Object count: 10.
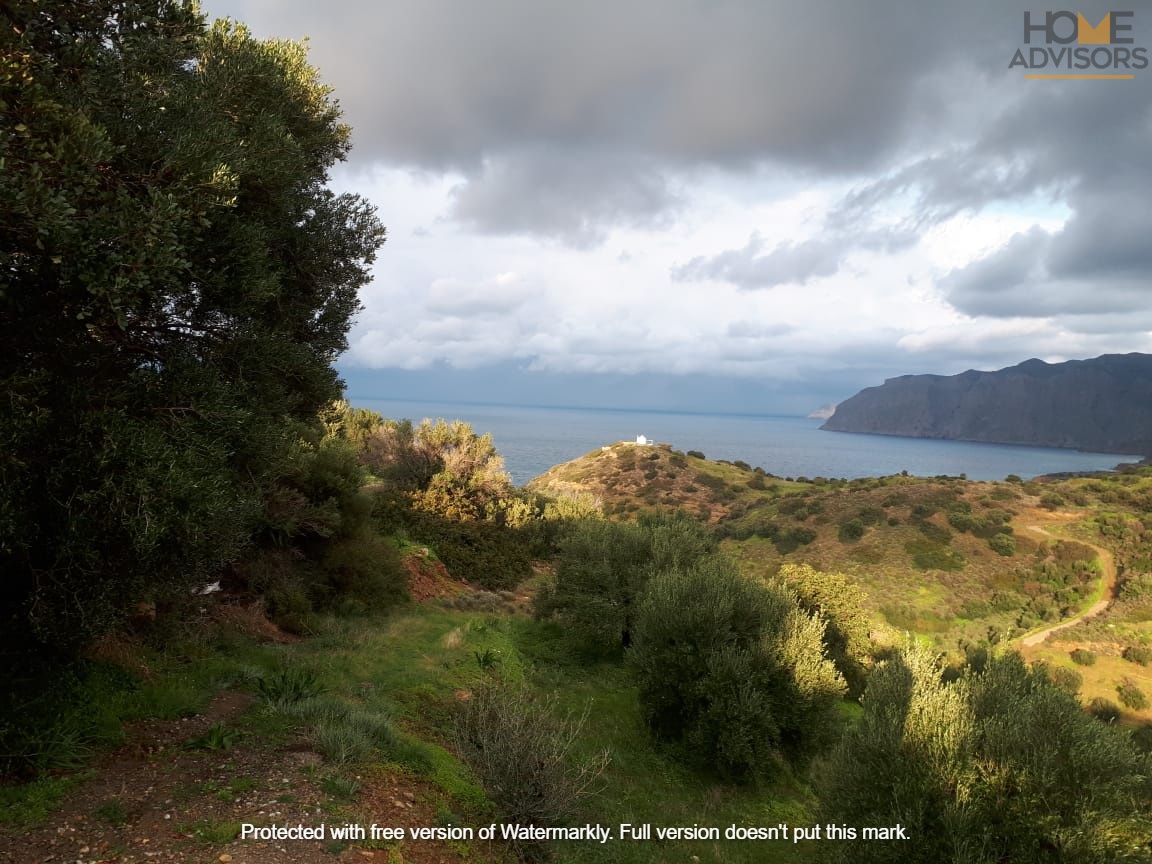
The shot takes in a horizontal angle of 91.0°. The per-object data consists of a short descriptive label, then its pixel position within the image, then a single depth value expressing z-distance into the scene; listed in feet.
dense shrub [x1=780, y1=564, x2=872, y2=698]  74.69
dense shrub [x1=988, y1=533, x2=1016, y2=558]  154.40
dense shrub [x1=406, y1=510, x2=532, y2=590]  104.42
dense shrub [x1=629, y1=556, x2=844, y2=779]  49.85
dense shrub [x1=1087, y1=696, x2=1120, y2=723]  94.79
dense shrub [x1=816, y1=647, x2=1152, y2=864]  24.63
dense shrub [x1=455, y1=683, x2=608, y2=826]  29.91
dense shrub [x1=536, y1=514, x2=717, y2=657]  74.23
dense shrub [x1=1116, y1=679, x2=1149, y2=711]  98.89
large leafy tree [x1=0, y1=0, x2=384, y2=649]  19.30
